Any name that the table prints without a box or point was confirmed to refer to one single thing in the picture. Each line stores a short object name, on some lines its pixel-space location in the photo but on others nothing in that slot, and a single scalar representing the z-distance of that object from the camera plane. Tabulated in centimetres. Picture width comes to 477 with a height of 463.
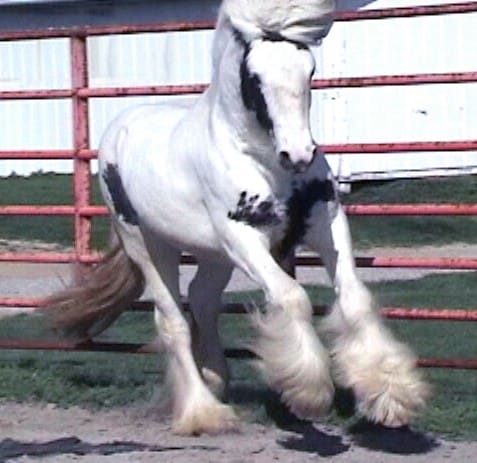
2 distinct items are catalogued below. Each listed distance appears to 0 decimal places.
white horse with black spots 916
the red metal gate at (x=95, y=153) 1086
